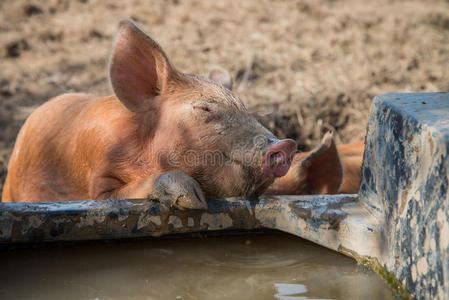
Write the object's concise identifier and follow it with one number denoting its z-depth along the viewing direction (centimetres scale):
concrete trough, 379
